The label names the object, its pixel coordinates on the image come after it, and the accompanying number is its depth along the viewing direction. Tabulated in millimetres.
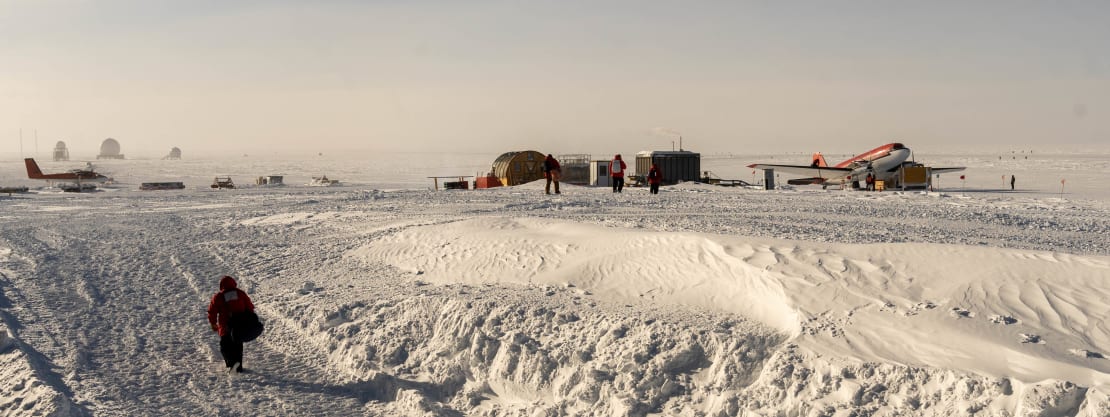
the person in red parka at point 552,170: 25080
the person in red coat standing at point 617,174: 25609
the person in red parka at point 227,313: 9055
